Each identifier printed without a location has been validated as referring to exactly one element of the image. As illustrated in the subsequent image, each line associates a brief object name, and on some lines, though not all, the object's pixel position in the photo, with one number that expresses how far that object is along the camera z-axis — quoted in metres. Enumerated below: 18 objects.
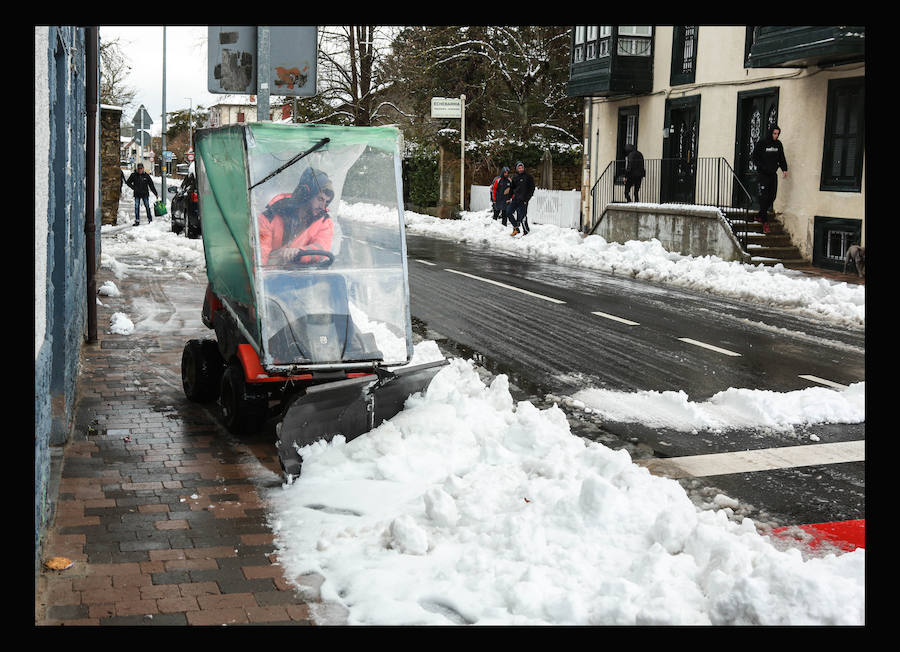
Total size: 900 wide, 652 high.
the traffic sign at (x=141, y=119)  29.30
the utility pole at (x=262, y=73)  7.93
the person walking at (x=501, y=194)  29.12
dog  17.67
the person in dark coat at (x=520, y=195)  26.55
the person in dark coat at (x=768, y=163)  20.19
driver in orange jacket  6.56
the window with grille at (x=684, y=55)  24.53
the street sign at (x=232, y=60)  7.75
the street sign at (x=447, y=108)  32.38
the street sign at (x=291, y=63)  8.20
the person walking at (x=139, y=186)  28.73
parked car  23.62
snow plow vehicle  6.47
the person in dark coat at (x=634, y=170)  25.88
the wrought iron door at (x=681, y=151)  24.66
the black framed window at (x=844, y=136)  19.08
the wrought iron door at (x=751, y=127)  21.95
